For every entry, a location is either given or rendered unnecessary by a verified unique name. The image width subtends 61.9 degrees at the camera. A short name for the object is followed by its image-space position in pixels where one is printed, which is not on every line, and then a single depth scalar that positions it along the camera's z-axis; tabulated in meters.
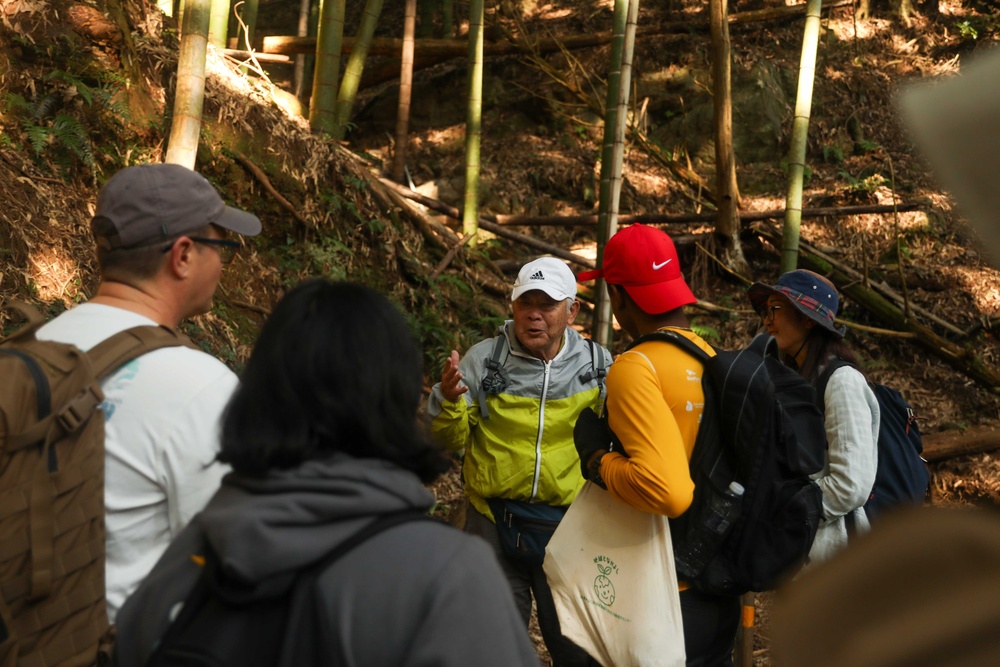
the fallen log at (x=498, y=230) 10.27
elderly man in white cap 3.58
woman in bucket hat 3.23
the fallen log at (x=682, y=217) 10.44
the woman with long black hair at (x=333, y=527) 1.23
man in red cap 2.54
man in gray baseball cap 1.83
